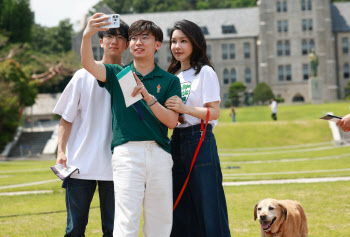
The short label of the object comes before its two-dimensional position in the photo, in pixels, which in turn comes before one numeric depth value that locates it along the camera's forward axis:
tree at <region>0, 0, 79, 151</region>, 34.00
